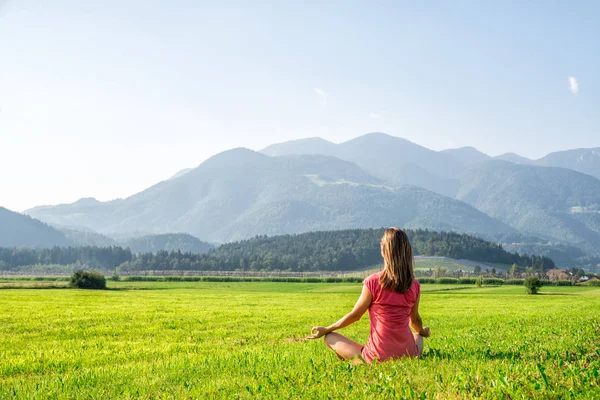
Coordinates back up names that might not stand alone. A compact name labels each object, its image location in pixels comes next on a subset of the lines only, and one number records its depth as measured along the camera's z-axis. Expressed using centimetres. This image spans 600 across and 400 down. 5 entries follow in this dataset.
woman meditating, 988
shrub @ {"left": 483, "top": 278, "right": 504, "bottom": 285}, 14468
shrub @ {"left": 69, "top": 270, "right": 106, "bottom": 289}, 9594
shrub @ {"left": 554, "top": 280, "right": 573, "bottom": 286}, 14550
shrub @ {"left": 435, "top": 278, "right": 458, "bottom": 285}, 14450
